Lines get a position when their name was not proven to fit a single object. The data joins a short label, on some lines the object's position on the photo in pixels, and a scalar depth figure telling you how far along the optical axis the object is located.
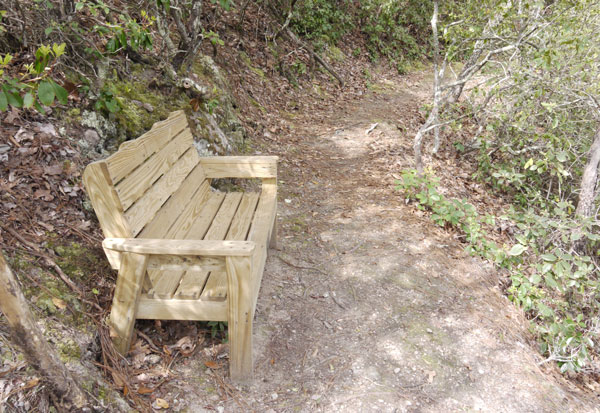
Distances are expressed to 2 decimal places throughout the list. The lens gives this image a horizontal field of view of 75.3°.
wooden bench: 2.17
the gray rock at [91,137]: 3.22
